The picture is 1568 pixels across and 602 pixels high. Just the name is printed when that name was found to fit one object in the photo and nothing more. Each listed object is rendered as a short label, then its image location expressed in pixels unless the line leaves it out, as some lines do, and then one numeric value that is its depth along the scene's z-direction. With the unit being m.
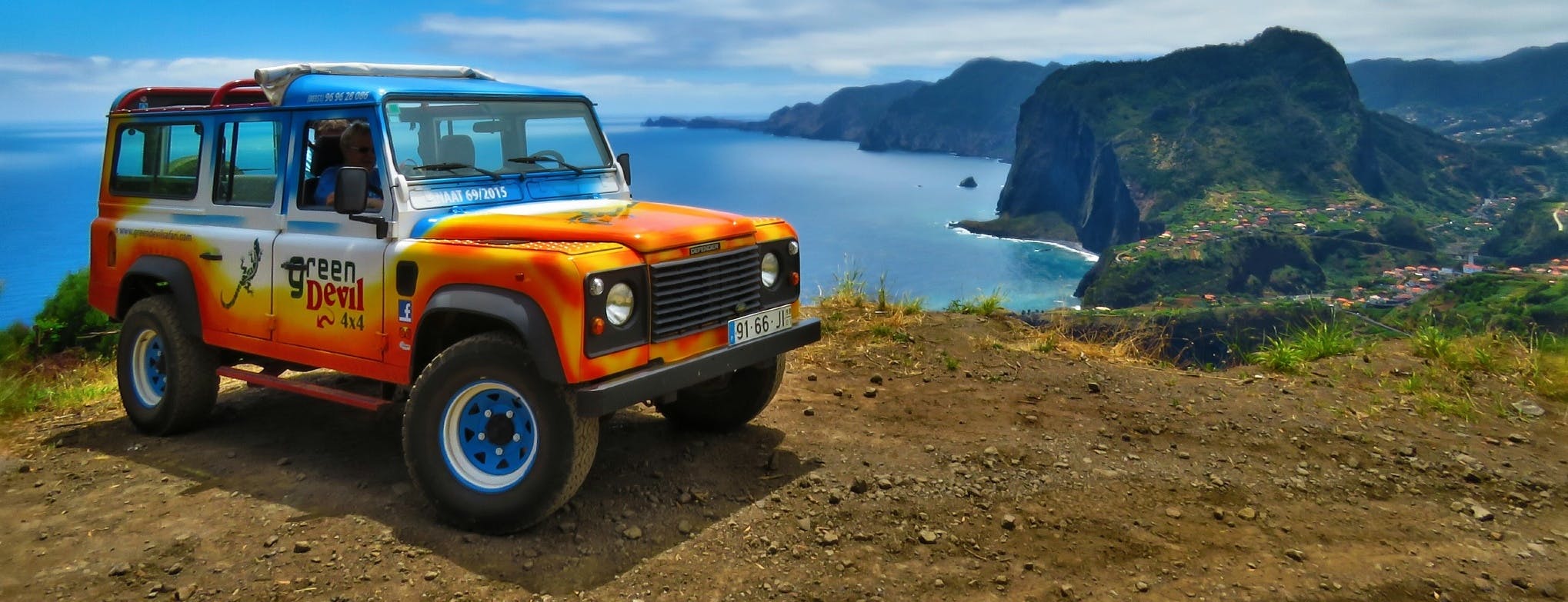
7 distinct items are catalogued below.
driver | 5.30
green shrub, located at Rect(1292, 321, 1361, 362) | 8.02
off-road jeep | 4.33
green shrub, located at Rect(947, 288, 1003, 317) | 9.42
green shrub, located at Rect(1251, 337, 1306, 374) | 7.80
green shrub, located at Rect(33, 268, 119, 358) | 17.27
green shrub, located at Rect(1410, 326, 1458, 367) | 7.66
